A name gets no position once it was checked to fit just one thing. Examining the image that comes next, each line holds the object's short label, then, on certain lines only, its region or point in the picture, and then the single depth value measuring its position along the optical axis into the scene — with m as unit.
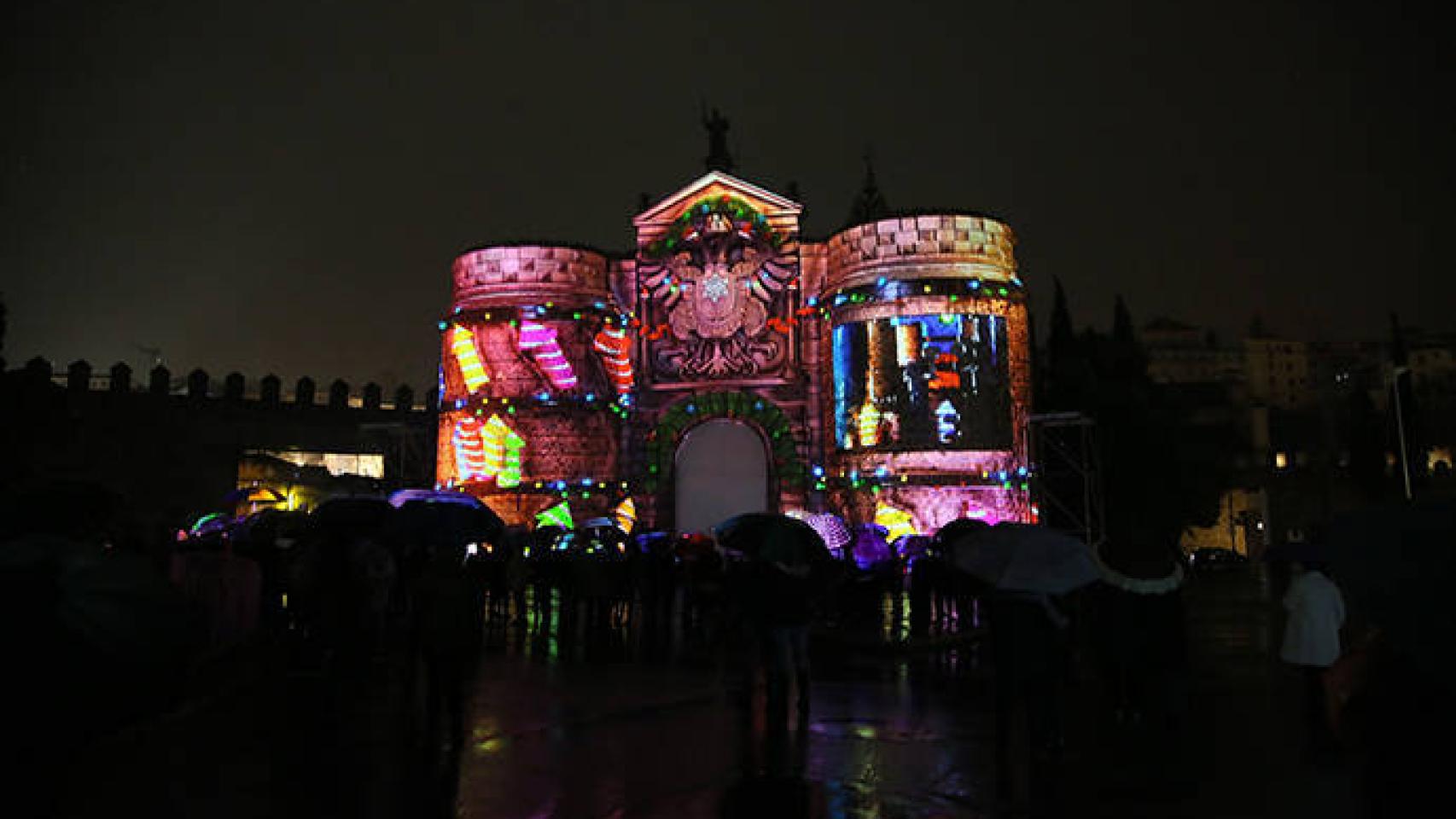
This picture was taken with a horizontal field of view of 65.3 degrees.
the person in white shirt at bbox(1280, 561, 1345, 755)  10.23
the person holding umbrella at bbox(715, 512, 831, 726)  10.59
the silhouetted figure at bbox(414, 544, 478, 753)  9.71
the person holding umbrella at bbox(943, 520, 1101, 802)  9.01
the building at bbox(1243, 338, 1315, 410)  117.00
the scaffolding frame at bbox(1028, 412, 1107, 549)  34.91
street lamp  36.42
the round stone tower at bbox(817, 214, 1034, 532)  37.44
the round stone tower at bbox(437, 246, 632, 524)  41.69
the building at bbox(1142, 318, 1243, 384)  111.56
